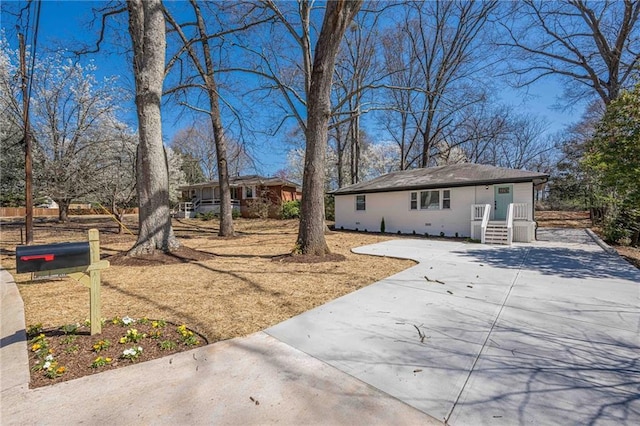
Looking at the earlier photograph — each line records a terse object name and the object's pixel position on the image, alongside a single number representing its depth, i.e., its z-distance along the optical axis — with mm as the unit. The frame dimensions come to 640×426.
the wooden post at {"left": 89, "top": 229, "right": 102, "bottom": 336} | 2762
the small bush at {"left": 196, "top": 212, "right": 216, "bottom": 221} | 23850
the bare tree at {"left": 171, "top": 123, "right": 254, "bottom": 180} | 28500
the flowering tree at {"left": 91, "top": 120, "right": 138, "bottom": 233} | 13359
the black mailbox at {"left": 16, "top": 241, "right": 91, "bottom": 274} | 2367
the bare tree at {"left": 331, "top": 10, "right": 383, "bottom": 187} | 18219
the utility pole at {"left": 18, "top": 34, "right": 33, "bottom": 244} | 8812
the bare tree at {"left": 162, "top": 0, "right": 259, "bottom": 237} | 10981
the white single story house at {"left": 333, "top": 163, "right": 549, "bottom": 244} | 11195
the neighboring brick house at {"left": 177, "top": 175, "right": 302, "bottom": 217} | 23500
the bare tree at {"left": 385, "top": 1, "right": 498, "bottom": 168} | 18547
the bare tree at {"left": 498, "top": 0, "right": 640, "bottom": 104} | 13875
